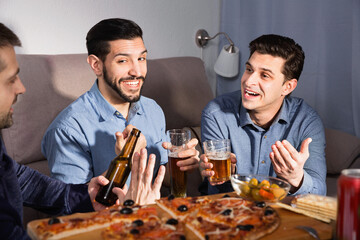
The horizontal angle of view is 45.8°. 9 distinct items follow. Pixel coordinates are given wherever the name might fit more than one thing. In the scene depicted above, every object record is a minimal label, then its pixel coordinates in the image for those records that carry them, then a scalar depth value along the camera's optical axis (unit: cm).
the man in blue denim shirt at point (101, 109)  205
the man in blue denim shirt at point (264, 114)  231
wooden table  120
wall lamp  377
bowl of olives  143
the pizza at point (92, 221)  120
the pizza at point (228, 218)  119
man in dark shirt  135
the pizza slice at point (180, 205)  136
